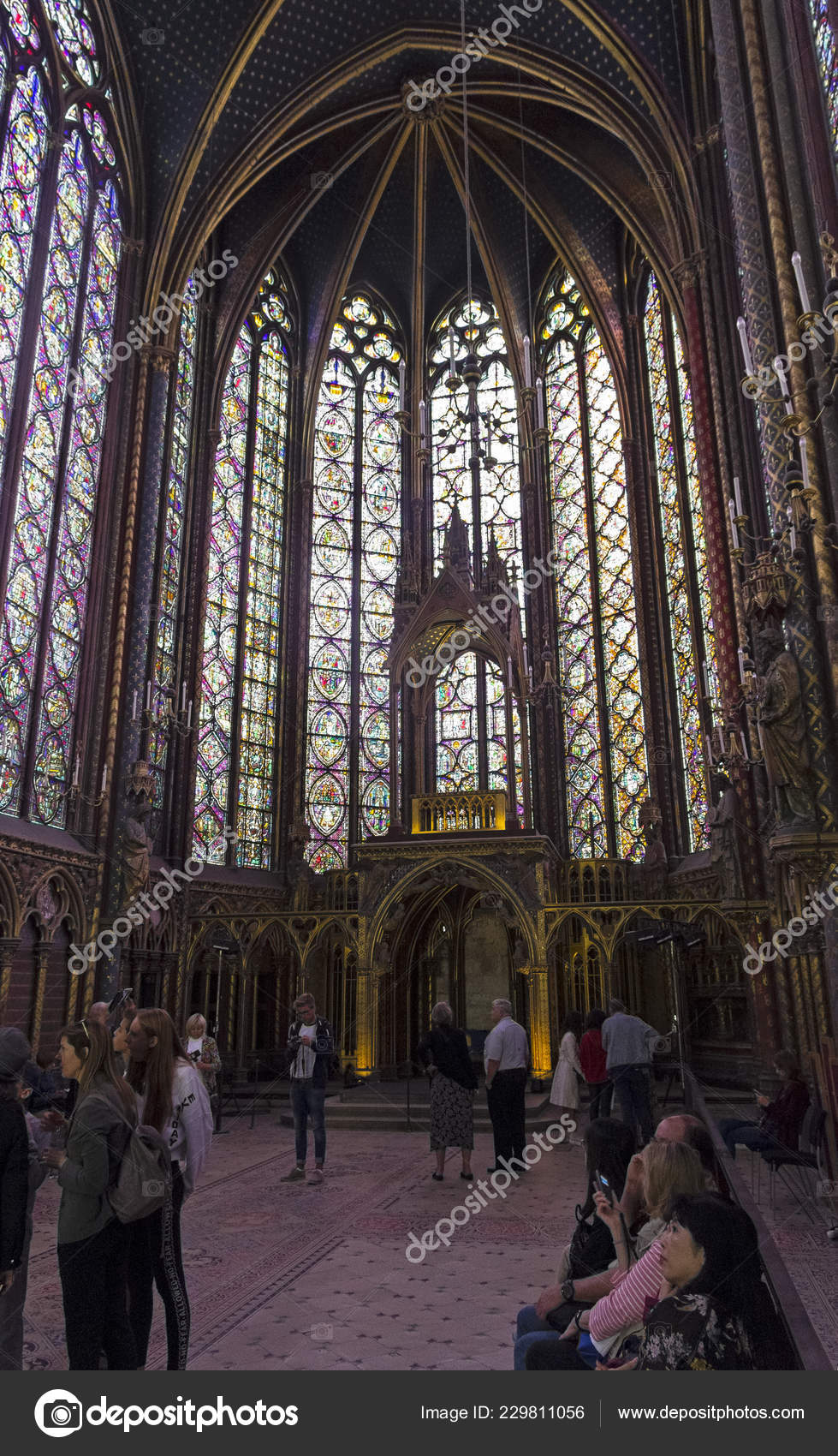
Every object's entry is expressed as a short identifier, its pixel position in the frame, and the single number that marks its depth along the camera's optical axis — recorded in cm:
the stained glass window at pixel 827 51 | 915
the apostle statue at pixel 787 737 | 858
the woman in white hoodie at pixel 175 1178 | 372
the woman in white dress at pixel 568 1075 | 915
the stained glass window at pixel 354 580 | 2005
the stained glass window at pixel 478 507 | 2019
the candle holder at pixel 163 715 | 1505
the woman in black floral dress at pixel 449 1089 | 802
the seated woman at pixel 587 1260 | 327
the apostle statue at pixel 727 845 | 1306
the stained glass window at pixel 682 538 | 1700
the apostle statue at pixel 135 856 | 1387
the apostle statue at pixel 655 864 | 1645
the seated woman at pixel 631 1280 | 282
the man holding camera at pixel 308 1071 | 797
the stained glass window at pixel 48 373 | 1270
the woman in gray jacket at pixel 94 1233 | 329
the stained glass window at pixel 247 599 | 1839
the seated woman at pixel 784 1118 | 692
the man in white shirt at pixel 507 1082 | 785
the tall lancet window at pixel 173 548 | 1633
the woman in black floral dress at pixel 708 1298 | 249
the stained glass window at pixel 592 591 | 1878
